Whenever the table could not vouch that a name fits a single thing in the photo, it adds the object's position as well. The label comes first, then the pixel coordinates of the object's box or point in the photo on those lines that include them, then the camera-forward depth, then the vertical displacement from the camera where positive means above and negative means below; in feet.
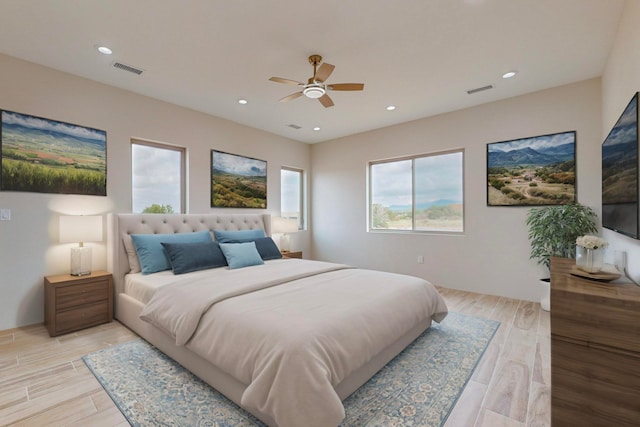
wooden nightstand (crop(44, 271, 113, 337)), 9.12 -3.00
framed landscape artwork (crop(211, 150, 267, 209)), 14.97 +1.76
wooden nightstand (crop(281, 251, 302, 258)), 16.24 -2.45
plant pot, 11.27 -3.35
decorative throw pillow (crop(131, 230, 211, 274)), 10.20 -1.42
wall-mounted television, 5.65 +0.86
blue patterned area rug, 5.51 -3.97
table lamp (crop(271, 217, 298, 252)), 16.66 -0.92
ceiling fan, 8.30 +3.97
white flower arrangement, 5.86 -0.63
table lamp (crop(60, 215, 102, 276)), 9.65 -0.76
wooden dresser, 4.36 -2.32
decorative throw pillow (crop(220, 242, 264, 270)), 11.07 -1.69
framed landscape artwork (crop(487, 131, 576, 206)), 11.63 +1.82
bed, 4.67 -2.44
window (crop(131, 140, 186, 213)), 12.55 +1.64
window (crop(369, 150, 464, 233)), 14.92 +1.11
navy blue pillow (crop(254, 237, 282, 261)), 12.85 -1.67
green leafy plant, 10.65 -0.63
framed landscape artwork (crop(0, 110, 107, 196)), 9.34 +2.02
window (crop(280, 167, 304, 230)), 19.16 +1.28
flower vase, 5.85 -0.99
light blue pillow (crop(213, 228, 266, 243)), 12.85 -1.08
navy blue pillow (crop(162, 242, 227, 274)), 10.12 -1.63
